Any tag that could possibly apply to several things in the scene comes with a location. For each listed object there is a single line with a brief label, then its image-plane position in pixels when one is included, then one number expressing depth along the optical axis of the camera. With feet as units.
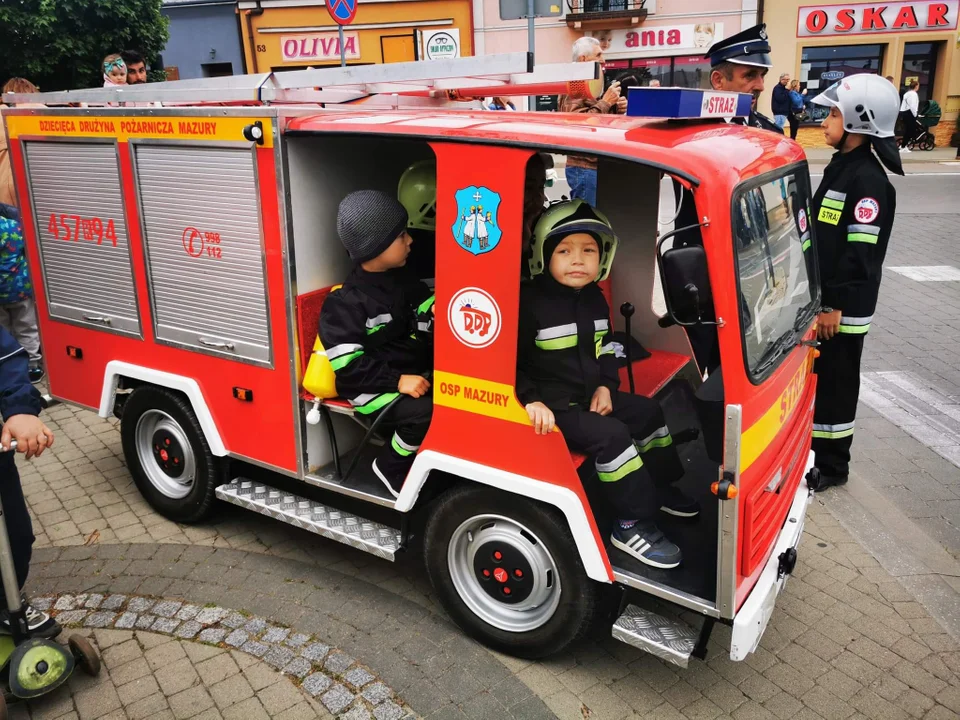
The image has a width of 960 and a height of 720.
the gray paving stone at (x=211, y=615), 12.97
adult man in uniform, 17.30
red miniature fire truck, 10.00
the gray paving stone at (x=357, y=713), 10.93
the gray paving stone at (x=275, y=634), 12.51
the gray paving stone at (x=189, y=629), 12.67
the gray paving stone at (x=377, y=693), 11.21
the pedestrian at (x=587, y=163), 15.05
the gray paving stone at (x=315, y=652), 12.07
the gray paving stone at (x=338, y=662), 11.82
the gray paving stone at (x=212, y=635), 12.54
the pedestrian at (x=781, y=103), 64.03
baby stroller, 76.74
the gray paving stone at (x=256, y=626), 12.71
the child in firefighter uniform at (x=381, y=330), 12.04
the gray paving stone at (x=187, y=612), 13.08
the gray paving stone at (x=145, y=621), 12.88
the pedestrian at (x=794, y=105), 66.23
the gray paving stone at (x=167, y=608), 13.19
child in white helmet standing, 15.14
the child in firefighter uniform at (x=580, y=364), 10.89
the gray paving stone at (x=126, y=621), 12.90
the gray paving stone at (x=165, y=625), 12.81
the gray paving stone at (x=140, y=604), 13.32
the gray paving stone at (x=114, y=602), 13.42
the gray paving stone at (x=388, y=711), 10.91
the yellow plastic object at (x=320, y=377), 12.66
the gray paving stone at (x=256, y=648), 12.20
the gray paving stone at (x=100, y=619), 13.00
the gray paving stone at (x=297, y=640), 12.37
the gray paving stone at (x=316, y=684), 11.41
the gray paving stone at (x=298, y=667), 11.76
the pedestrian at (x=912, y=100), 67.51
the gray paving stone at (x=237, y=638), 12.44
